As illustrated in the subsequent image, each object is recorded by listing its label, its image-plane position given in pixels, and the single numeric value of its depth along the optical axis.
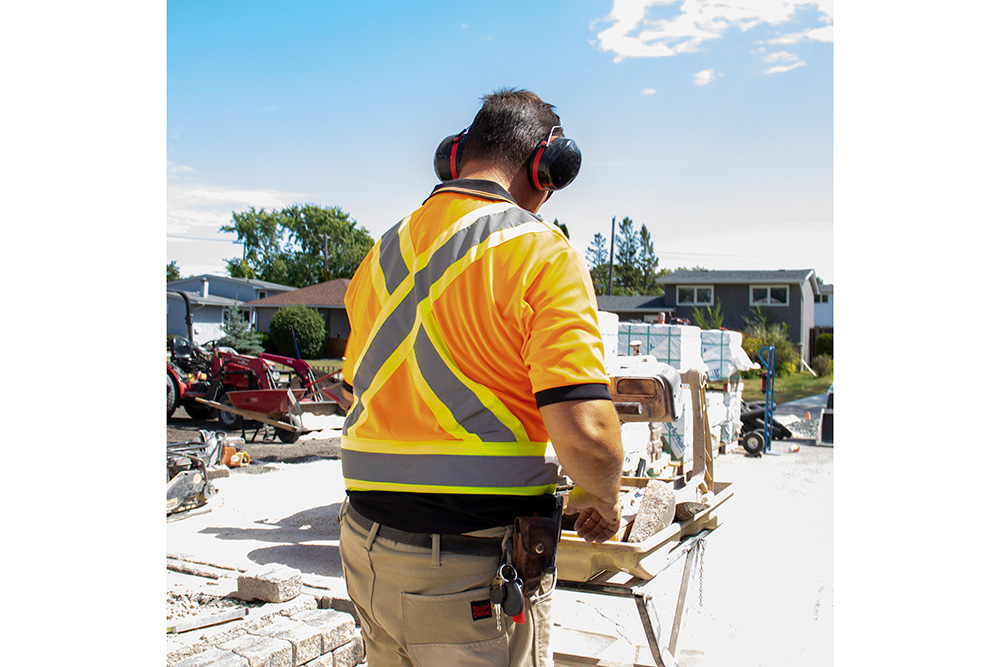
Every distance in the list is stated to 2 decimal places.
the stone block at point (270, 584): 4.66
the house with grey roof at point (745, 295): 37.84
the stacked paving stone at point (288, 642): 3.48
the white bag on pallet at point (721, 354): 12.02
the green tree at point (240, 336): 32.66
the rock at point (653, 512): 3.01
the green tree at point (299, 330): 36.91
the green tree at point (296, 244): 73.31
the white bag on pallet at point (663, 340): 10.77
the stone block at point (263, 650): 3.46
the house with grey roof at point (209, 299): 38.47
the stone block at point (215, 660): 3.38
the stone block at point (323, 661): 3.74
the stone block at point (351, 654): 3.91
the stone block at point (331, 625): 3.87
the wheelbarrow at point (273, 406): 11.28
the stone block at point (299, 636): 3.65
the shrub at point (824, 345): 35.31
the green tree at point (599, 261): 72.84
